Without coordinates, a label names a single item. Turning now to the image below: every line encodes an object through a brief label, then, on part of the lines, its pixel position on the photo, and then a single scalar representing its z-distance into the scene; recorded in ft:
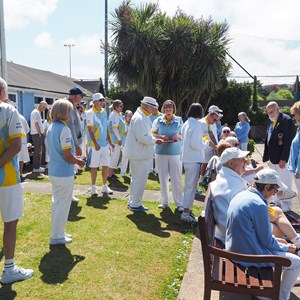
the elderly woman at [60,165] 14.57
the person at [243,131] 41.04
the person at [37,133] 34.06
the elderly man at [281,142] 21.56
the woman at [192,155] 19.42
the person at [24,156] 30.37
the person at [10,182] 11.50
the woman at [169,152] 20.92
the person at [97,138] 24.16
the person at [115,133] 30.42
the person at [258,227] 9.93
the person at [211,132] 27.09
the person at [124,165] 31.60
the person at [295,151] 18.11
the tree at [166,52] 64.49
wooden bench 9.34
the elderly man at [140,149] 19.94
